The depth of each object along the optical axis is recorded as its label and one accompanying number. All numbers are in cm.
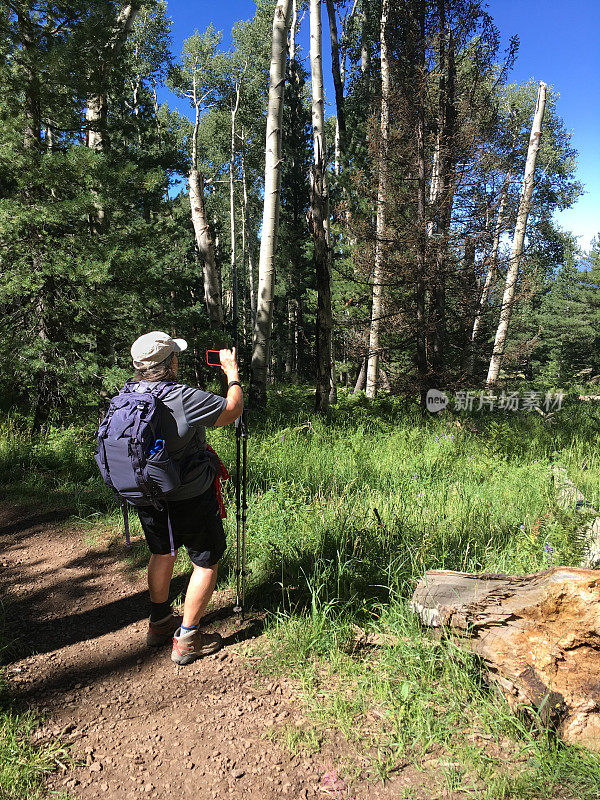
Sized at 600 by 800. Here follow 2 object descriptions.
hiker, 252
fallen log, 211
